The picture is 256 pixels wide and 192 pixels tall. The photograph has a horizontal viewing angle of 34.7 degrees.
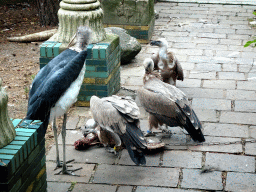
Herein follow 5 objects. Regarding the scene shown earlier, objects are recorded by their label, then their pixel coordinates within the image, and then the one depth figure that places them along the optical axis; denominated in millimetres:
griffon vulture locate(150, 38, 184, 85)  6492
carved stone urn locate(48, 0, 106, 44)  6039
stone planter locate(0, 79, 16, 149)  3125
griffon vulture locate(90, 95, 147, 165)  4516
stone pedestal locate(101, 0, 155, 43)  9180
